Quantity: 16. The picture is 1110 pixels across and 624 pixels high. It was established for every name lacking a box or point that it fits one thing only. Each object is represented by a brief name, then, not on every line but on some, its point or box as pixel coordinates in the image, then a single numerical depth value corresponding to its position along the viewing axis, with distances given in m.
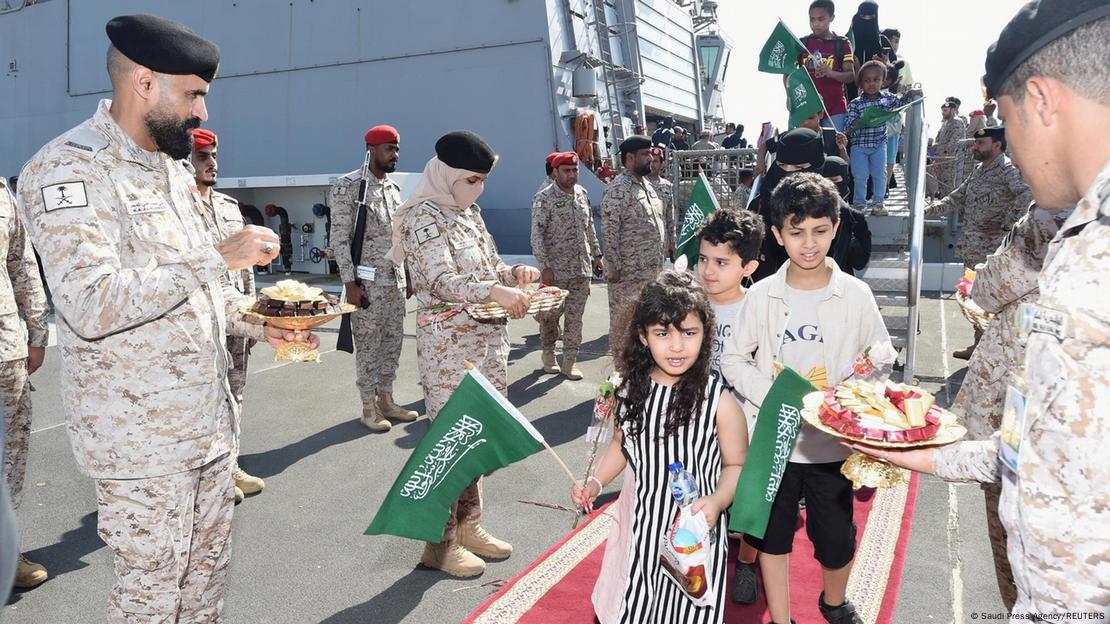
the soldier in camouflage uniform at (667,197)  8.39
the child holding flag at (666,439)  2.45
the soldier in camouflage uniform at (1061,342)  1.06
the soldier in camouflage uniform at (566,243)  7.38
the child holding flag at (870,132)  7.14
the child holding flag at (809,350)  2.87
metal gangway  5.63
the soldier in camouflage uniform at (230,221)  4.62
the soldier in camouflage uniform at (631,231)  7.12
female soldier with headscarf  3.45
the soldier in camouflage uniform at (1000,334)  2.39
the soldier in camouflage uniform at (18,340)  3.42
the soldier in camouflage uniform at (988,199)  7.29
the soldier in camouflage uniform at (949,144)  13.14
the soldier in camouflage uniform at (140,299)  2.04
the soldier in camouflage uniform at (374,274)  5.73
